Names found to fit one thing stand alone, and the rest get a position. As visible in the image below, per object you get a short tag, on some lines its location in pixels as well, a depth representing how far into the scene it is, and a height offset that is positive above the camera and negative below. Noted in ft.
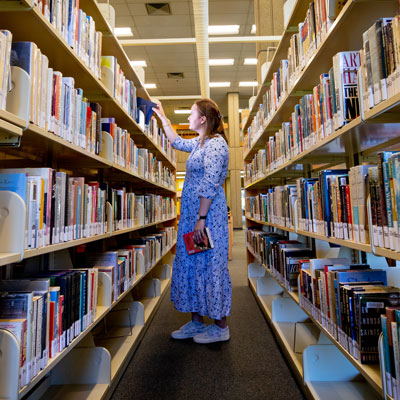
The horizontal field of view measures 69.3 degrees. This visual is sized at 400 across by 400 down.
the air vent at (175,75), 25.58 +12.65
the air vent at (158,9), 16.67 +12.20
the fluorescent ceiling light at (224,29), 19.11 +12.45
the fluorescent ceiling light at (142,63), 23.16 +12.44
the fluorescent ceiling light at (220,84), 28.32 +12.95
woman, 6.01 -0.42
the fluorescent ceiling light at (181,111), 34.51 +12.57
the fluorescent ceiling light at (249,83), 28.30 +12.93
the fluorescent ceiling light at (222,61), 23.36 +12.61
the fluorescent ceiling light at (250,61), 23.46 +12.60
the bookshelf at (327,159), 3.12 +0.94
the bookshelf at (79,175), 2.72 +0.75
